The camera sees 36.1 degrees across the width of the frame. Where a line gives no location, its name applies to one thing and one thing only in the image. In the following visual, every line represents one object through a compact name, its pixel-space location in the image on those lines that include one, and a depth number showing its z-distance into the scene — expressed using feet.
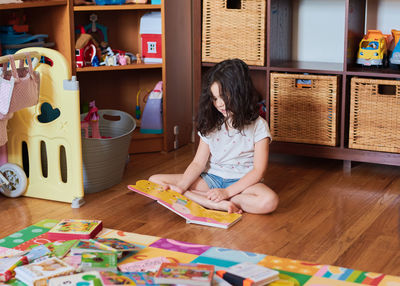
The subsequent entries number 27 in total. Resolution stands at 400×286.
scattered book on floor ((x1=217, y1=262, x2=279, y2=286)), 5.27
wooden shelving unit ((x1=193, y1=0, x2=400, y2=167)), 8.80
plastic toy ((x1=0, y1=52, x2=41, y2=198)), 8.00
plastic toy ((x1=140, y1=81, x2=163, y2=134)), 10.13
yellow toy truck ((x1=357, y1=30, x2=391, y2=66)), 8.95
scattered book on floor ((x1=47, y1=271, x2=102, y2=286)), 5.29
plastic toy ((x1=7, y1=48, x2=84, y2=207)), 7.55
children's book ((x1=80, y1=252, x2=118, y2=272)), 5.58
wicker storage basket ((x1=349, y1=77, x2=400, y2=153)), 8.60
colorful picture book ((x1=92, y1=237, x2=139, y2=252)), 6.01
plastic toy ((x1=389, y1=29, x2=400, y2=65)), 8.74
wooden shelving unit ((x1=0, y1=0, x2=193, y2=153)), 9.83
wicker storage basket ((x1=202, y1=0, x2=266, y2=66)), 9.11
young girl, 7.29
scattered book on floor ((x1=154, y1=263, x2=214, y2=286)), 5.14
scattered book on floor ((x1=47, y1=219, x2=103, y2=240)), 6.47
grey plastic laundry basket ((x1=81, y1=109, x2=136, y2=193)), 8.04
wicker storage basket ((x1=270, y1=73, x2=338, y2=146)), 8.95
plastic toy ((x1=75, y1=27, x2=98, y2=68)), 9.61
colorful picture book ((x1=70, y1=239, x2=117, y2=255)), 5.90
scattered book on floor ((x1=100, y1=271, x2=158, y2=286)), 5.30
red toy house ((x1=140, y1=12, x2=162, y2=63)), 10.05
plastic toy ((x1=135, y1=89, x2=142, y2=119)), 10.76
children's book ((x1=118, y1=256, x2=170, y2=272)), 5.67
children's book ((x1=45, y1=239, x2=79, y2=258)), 5.94
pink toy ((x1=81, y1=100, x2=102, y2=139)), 8.86
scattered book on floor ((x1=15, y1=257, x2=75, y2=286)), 5.36
